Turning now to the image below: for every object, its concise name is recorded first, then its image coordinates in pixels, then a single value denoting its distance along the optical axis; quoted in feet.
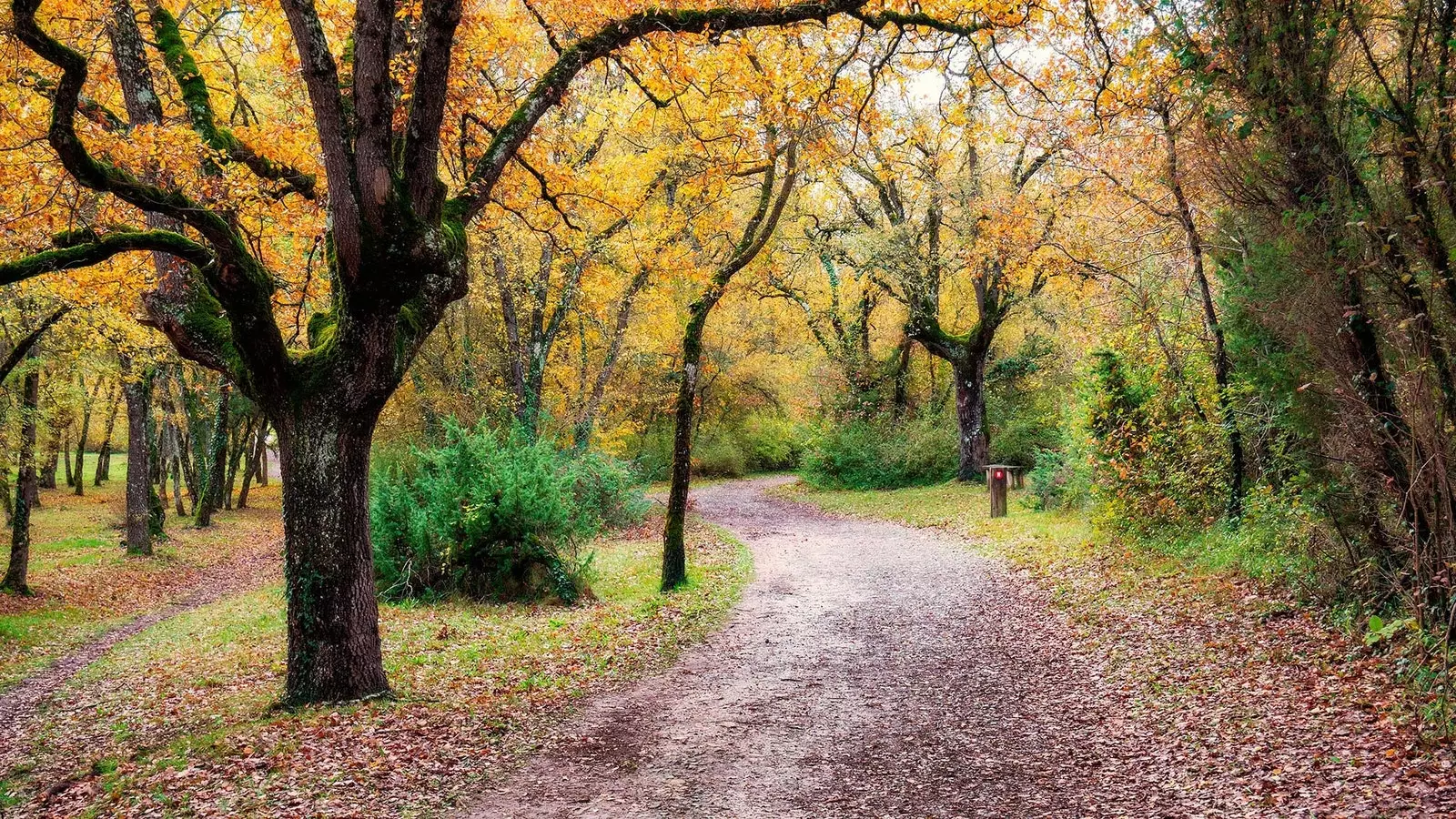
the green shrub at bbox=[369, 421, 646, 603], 39.68
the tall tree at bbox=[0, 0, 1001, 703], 20.85
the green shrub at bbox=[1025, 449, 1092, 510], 52.60
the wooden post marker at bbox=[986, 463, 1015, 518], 59.98
